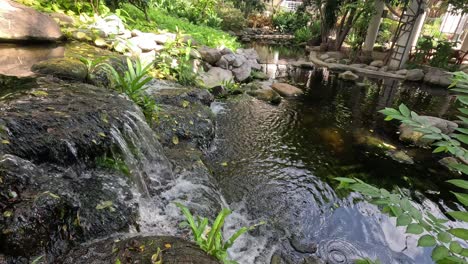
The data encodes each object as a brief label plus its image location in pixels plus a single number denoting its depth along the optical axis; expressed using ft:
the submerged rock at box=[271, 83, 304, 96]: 29.01
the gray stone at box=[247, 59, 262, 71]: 33.94
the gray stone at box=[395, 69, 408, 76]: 41.63
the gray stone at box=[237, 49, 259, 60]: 36.35
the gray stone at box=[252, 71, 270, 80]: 32.79
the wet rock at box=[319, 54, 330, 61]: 49.93
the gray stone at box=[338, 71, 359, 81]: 38.27
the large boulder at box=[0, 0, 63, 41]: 15.87
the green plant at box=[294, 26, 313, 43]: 66.28
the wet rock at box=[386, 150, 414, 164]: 18.54
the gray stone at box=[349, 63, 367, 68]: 45.10
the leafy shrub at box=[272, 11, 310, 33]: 73.07
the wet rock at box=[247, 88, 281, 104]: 26.14
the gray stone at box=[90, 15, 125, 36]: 21.85
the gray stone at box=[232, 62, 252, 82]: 29.76
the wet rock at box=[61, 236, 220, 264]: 6.21
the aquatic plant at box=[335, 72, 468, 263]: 3.28
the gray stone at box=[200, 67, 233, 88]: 25.58
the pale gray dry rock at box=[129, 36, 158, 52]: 23.07
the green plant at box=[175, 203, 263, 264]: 7.61
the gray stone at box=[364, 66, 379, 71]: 44.01
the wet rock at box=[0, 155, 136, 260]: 5.88
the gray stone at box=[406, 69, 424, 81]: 40.27
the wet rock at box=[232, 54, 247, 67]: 30.60
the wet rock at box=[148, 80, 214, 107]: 17.95
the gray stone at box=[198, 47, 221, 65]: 27.78
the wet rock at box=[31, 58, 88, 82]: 13.37
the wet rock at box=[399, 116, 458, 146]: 20.79
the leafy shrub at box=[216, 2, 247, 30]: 63.74
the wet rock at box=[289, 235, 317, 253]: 11.15
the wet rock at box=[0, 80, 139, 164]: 8.34
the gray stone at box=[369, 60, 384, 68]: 45.68
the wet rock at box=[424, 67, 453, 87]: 38.86
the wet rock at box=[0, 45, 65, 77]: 13.10
